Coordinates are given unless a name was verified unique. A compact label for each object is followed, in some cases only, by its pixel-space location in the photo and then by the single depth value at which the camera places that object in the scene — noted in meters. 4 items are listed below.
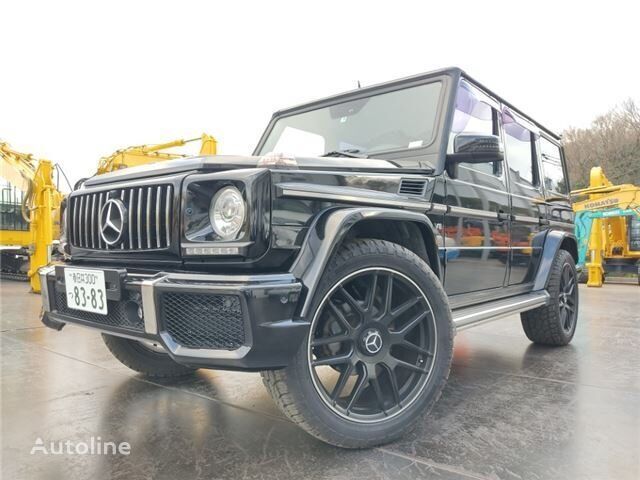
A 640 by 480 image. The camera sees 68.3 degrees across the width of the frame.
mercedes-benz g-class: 1.79
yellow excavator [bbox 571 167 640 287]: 10.94
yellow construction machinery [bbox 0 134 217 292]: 8.90
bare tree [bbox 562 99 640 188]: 21.78
